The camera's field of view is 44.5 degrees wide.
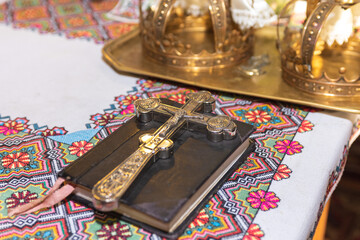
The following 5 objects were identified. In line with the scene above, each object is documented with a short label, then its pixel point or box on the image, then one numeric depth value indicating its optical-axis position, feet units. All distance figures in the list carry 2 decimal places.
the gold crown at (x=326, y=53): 2.91
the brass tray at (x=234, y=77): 2.98
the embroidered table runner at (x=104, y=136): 2.08
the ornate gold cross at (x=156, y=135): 1.89
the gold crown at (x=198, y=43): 3.26
